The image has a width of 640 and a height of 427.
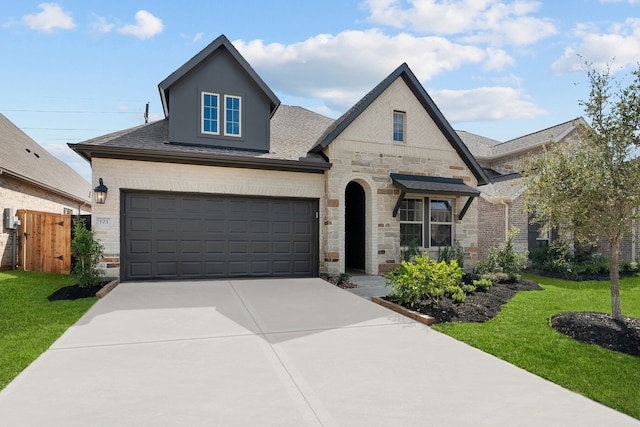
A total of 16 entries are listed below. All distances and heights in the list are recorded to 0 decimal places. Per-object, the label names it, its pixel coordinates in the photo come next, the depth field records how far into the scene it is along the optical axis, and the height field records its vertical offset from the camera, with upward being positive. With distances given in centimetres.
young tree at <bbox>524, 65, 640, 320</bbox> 574 +71
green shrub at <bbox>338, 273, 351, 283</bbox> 1000 -164
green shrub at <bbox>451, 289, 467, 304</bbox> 727 -157
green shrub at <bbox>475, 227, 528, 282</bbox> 1084 -133
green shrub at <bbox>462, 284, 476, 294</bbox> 848 -164
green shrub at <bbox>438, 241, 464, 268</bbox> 1205 -116
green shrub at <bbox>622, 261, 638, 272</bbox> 1416 -184
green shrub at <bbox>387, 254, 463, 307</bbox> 690 -119
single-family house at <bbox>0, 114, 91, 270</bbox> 1189 +132
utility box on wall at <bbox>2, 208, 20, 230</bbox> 1170 -3
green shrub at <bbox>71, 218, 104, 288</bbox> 836 -89
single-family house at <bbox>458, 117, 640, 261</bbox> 1499 +80
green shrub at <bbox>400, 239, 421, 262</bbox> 1152 -107
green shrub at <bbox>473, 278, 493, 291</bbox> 894 -162
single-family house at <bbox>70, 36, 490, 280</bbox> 976 +109
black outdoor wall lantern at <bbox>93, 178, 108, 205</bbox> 923 +64
